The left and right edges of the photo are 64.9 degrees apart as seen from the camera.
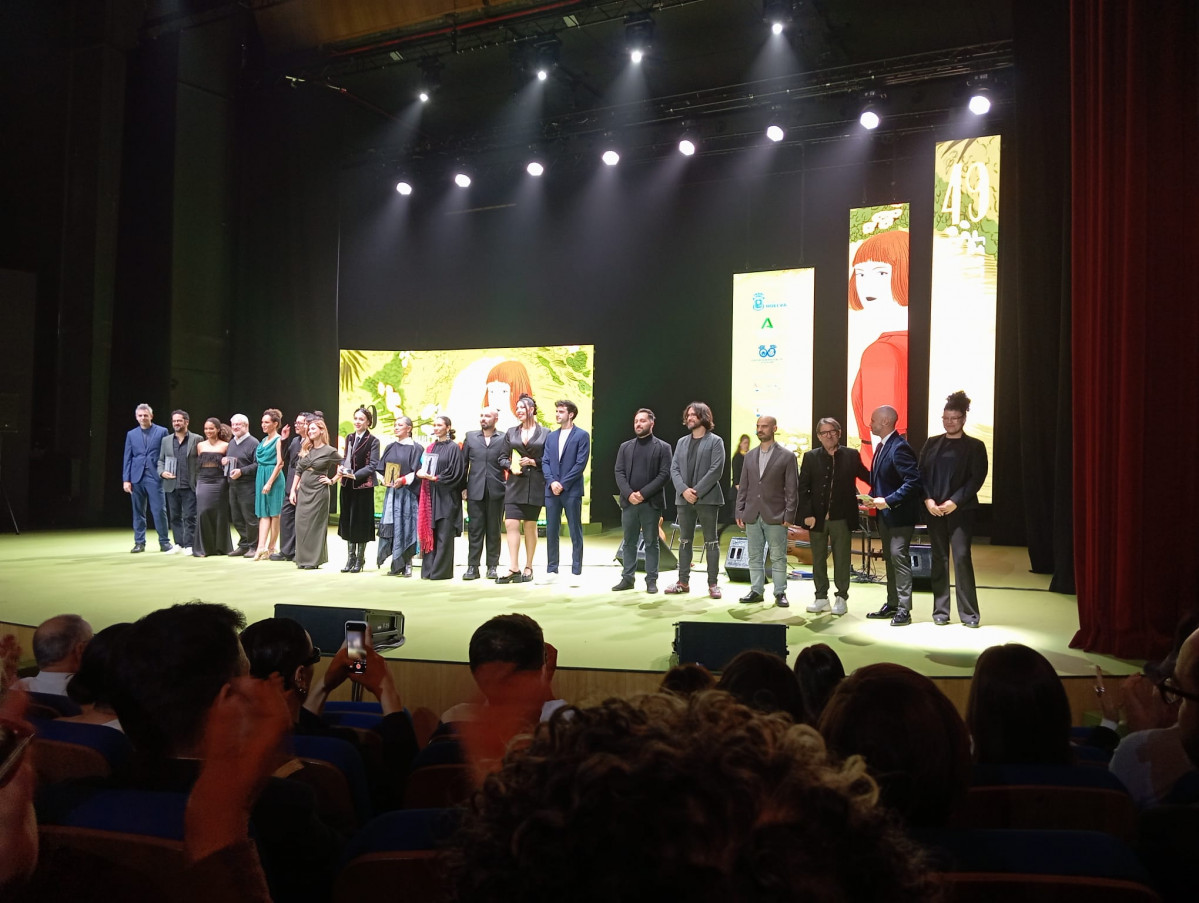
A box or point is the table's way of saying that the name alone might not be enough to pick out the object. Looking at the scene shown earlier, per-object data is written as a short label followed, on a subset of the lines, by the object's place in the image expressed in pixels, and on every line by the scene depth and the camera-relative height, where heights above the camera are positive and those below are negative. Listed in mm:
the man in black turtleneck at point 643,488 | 7941 +14
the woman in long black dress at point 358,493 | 9047 -74
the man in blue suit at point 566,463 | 8297 +224
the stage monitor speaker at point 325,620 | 5098 -735
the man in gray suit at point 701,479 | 7652 +95
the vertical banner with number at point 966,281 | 10555 +2414
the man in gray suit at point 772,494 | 7152 -18
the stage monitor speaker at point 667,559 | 8828 -651
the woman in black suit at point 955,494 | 6246 +4
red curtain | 5223 +1010
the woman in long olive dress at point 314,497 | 9211 -120
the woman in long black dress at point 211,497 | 9922 -145
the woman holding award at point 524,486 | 8500 +19
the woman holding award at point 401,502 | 8812 -149
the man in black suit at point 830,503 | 6930 -77
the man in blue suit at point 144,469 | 10281 +142
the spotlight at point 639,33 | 9477 +4607
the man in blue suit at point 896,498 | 6445 -29
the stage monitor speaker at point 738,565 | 8461 -662
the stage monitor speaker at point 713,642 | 4676 -751
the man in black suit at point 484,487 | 8609 +5
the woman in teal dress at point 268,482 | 9672 +20
